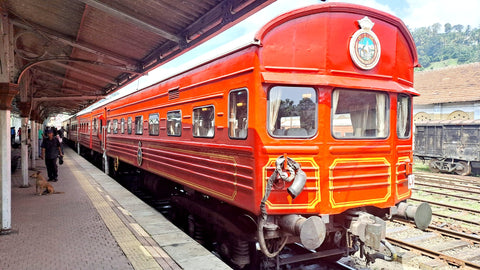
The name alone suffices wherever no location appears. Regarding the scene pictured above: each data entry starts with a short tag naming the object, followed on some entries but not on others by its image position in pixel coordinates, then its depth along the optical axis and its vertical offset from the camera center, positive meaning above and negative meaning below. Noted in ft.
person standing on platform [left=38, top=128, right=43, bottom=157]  71.80 -2.35
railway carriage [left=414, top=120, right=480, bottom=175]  57.82 -2.47
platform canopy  20.11 +7.24
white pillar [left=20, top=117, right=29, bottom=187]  33.83 -2.20
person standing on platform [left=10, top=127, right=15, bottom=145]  85.92 -1.32
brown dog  31.27 -5.17
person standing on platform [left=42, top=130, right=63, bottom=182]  37.96 -2.59
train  14.51 -0.18
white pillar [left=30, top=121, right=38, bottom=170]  49.40 -1.23
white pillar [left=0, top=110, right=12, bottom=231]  19.51 -2.51
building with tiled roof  80.38 +9.16
